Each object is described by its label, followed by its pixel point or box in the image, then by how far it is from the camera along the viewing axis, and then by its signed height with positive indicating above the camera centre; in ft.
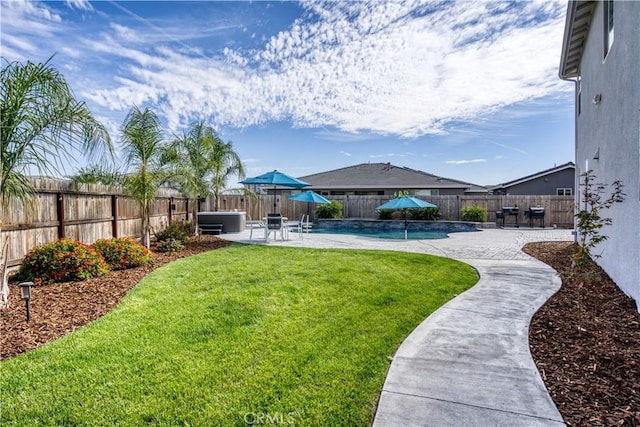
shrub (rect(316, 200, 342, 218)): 71.00 -0.21
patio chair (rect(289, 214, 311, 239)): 46.20 -3.14
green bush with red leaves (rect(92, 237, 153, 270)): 23.52 -3.03
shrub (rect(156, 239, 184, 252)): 32.37 -3.42
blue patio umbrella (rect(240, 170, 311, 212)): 43.93 +4.07
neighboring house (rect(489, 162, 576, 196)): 86.33 +6.96
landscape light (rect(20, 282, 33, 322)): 13.07 -3.09
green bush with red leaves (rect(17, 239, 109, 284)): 18.99 -3.04
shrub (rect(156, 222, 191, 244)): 36.91 -2.59
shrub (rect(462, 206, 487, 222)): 64.64 -0.89
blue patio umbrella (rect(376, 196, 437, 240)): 50.29 +0.99
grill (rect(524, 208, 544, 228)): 61.87 -0.92
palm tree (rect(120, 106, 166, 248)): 29.99 +5.36
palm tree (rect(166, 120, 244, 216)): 47.47 +7.56
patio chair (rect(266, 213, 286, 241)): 41.34 -1.57
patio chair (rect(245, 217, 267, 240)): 58.77 -2.76
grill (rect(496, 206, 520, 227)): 63.76 -0.53
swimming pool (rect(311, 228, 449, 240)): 50.44 -4.06
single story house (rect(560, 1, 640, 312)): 14.93 +5.68
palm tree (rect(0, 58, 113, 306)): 14.28 +3.93
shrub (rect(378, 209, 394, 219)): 69.57 -0.68
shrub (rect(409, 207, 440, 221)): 66.74 -0.88
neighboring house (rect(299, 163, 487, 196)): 86.94 +7.32
